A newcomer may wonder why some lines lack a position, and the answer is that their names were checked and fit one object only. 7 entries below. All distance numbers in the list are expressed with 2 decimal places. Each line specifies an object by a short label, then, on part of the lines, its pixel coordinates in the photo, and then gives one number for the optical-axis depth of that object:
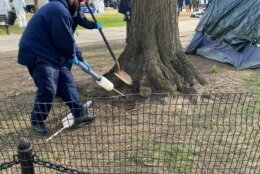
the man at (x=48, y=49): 4.09
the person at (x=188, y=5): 28.97
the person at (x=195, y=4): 29.10
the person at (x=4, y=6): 17.11
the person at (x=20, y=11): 15.63
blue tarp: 7.45
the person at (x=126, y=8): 9.94
